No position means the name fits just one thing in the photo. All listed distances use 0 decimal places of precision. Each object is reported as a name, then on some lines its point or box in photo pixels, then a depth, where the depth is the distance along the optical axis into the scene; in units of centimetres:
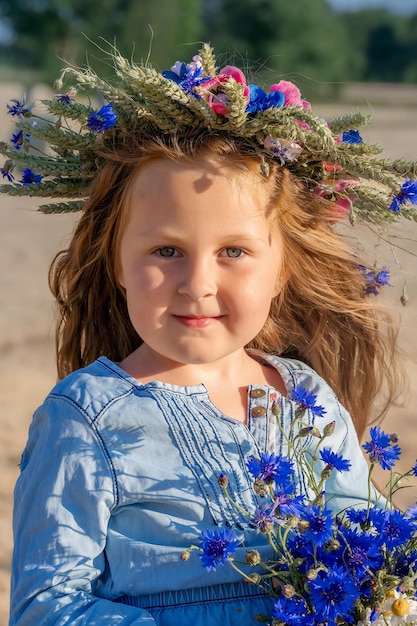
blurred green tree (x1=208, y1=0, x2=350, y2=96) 5572
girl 250
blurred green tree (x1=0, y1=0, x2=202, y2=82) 4909
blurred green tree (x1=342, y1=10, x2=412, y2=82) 6850
